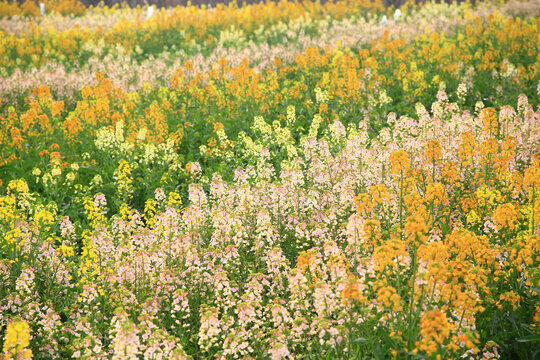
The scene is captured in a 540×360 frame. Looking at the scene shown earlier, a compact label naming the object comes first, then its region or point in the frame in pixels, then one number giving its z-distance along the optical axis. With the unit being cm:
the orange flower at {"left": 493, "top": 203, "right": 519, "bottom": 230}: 1017
